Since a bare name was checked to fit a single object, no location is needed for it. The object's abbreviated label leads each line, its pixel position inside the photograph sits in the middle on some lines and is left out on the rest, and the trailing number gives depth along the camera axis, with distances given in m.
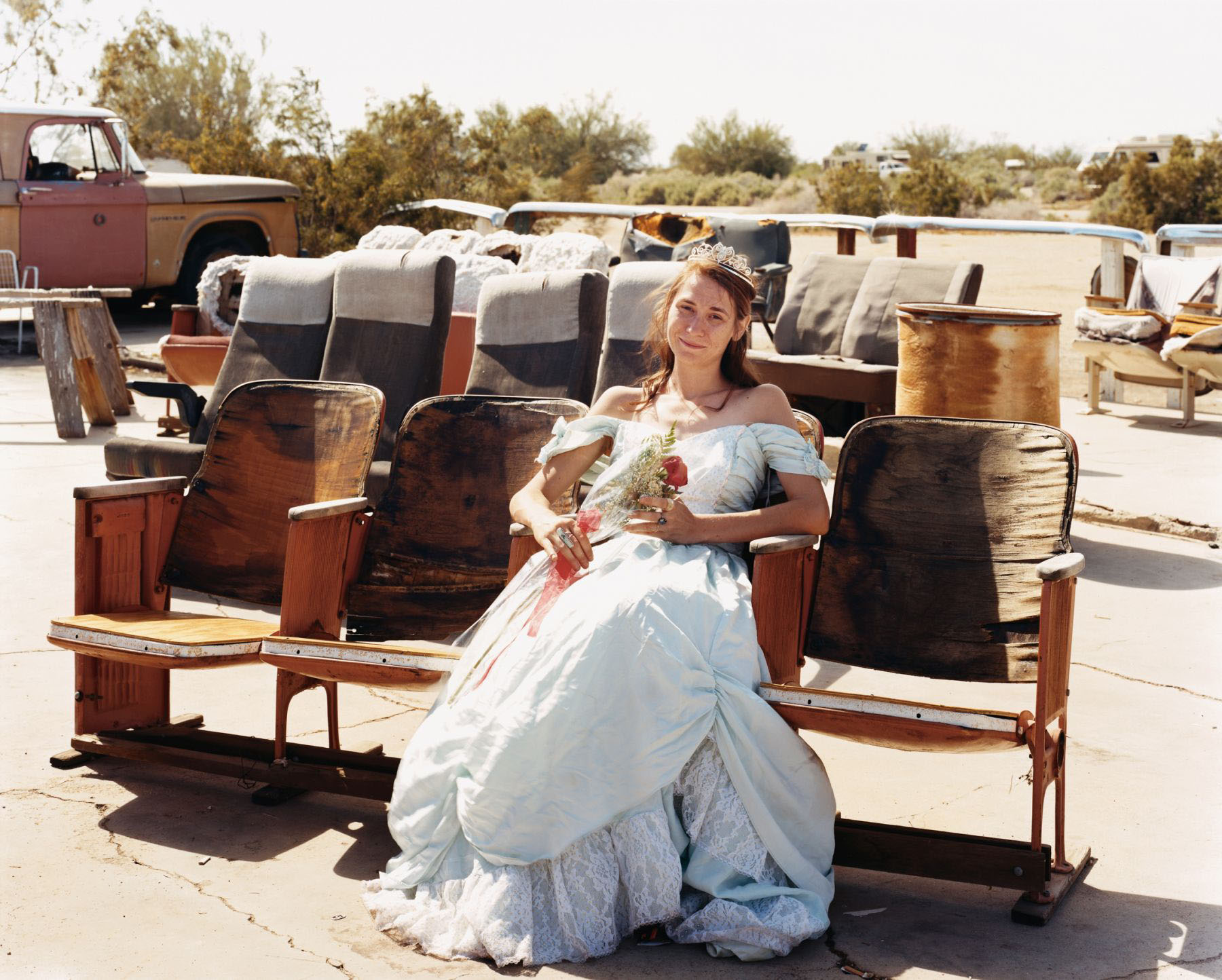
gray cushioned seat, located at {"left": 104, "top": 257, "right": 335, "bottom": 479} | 6.00
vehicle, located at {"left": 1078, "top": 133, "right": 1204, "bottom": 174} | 35.97
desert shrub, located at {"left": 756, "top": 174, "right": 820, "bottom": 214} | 32.53
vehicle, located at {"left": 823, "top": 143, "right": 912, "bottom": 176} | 37.84
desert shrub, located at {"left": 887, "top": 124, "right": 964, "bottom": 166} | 42.16
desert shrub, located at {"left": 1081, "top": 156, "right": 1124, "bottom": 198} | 32.72
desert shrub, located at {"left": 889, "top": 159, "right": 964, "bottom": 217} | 25.45
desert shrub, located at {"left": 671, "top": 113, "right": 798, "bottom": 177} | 41.06
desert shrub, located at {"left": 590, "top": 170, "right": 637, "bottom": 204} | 35.97
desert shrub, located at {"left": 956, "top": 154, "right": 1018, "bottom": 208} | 32.09
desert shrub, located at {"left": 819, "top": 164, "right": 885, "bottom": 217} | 25.62
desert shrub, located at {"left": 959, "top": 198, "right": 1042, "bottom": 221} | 30.86
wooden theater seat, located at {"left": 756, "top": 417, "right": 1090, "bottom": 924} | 2.99
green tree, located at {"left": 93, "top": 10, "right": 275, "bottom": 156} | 28.94
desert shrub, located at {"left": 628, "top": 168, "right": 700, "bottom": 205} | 35.75
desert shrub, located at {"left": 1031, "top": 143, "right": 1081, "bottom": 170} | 45.44
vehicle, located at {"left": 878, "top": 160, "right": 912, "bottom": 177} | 33.19
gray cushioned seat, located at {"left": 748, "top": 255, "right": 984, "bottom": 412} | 7.77
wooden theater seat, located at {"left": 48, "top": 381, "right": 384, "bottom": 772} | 3.58
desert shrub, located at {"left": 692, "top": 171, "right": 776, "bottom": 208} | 36.03
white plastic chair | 13.28
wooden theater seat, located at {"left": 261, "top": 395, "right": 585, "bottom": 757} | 3.75
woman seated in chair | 2.80
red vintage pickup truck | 13.64
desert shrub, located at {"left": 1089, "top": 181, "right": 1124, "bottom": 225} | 27.59
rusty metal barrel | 5.91
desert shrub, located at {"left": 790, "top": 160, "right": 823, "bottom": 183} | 37.38
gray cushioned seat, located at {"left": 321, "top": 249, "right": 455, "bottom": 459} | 5.89
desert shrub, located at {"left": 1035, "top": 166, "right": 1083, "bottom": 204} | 36.38
